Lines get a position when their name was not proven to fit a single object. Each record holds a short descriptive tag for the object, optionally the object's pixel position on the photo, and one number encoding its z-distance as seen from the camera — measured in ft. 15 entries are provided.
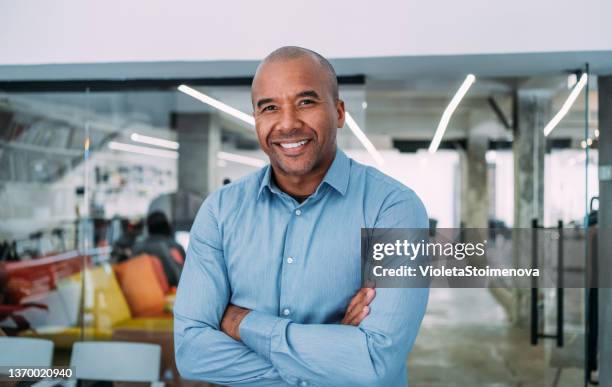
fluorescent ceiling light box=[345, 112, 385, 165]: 11.62
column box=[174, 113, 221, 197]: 13.19
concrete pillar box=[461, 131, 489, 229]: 12.25
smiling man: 5.08
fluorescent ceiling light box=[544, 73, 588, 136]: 10.67
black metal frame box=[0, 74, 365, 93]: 11.88
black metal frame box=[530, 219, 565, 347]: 12.00
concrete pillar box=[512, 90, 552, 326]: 11.89
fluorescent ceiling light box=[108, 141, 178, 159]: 15.04
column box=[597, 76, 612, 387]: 10.85
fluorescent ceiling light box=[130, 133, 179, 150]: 14.82
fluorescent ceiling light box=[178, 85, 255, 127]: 12.25
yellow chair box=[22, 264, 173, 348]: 14.85
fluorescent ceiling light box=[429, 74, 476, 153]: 11.55
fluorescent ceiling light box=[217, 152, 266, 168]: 12.41
